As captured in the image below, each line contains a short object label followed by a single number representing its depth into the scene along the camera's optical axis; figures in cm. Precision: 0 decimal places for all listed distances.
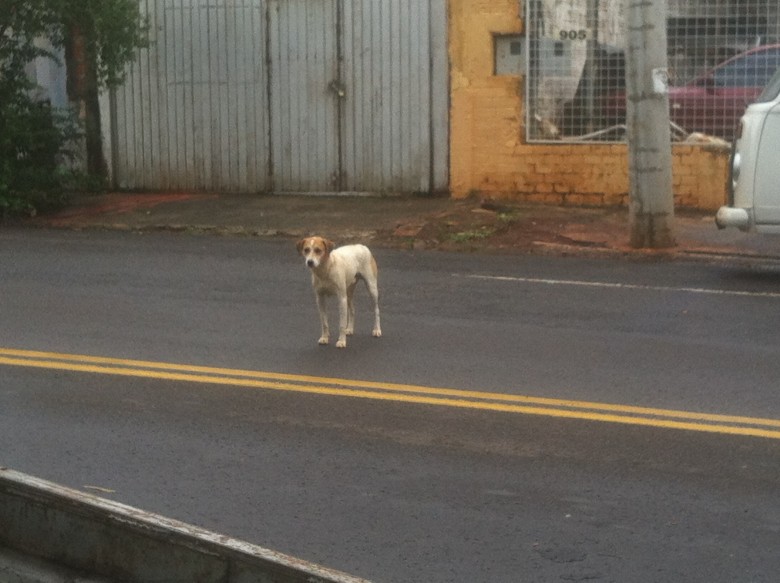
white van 1263
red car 1698
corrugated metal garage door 1883
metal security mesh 1705
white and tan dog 954
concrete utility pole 1434
